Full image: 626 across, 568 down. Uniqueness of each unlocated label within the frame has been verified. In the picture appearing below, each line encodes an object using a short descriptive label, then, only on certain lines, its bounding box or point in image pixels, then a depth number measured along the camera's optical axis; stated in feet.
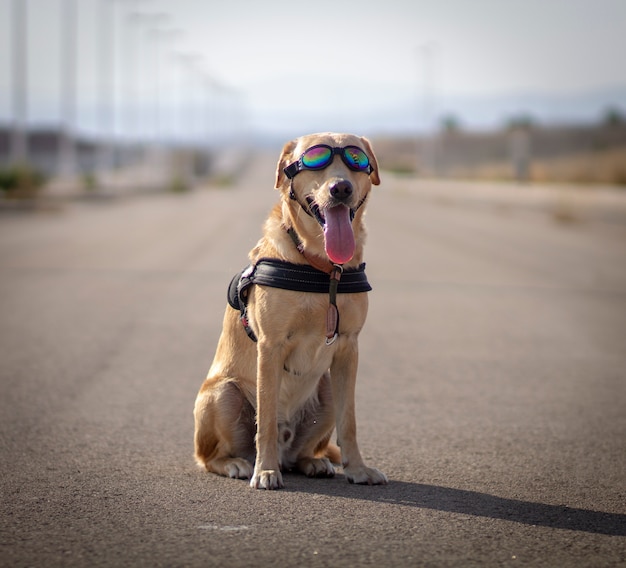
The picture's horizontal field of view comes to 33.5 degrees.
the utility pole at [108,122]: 218.46
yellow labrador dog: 15.85
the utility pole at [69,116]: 179.93
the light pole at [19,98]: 142.82
